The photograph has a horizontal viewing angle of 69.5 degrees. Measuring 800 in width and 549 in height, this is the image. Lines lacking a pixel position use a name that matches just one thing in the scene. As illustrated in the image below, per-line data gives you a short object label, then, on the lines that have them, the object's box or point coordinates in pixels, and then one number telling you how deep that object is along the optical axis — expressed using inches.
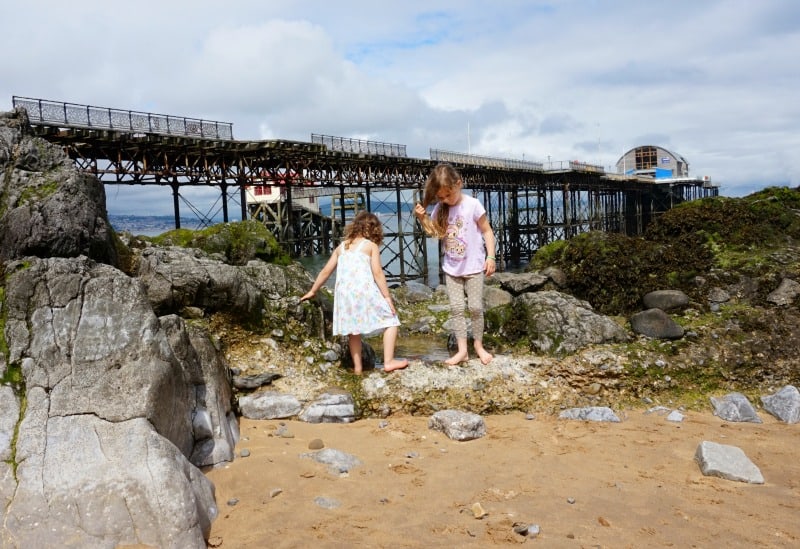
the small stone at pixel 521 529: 139.9
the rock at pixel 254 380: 233.5
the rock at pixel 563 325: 285.3
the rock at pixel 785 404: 222.5
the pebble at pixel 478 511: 147.9
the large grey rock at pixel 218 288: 245.9
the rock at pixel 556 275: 434.3
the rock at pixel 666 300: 330.0
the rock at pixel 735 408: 222.8
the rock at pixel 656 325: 285.7
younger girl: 241.1
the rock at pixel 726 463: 170.1
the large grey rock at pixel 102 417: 133.0
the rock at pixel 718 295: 335.9
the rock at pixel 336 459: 177.2
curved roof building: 2793.1
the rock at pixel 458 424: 203.6
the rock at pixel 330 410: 220.2
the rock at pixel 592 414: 222.2
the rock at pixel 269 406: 219.9
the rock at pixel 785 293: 321.7
